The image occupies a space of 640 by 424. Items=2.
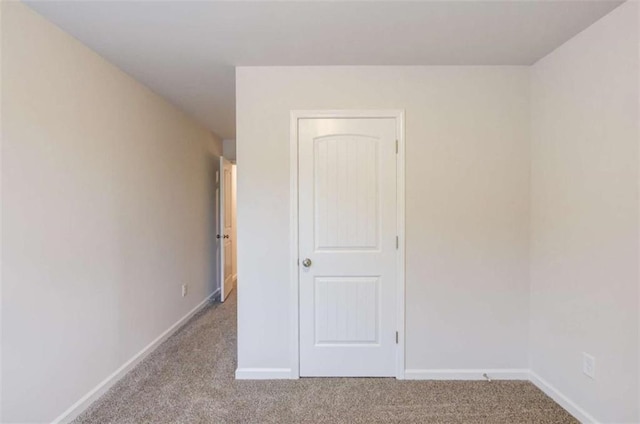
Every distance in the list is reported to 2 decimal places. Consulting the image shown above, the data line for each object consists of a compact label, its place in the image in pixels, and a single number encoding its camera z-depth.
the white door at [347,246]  2.53
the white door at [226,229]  4.49
